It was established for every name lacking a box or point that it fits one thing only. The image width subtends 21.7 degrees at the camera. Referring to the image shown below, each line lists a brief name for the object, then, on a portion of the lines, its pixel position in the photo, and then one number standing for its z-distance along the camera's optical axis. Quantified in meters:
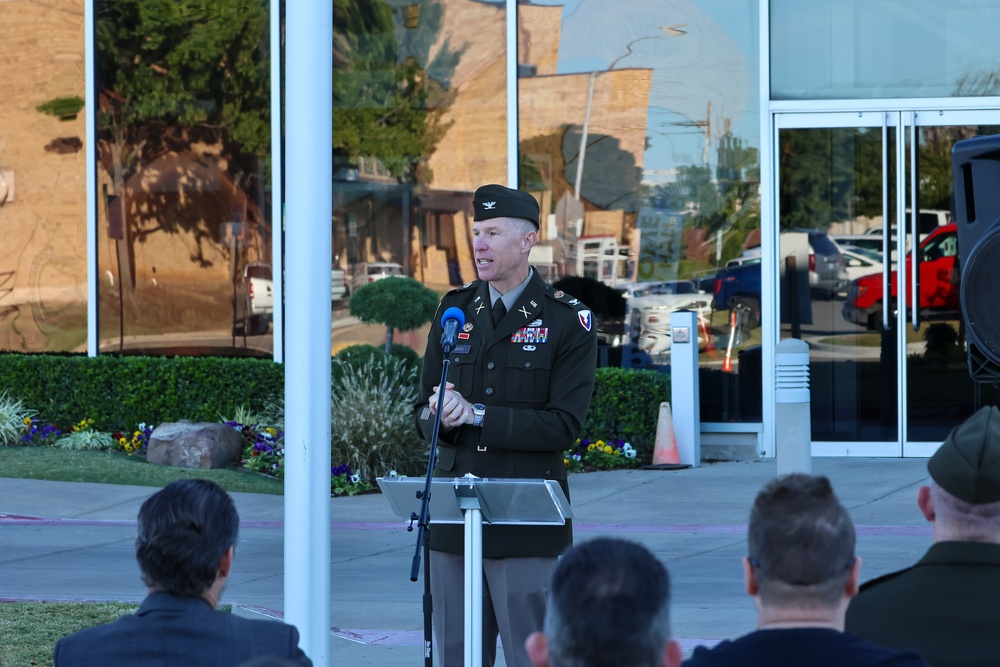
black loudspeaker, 9.35
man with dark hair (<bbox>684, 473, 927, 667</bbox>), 4.92
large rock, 23.82
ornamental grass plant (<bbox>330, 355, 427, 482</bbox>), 22.52
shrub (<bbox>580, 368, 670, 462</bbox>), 24.75
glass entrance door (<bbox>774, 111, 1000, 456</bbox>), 24.96
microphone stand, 7.73
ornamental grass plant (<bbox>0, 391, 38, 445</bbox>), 26.04
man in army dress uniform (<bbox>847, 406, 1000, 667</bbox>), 5.88
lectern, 7.77
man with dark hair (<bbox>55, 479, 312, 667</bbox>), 5.72
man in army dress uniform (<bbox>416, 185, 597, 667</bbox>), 8.72
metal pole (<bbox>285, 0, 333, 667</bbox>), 8.32
